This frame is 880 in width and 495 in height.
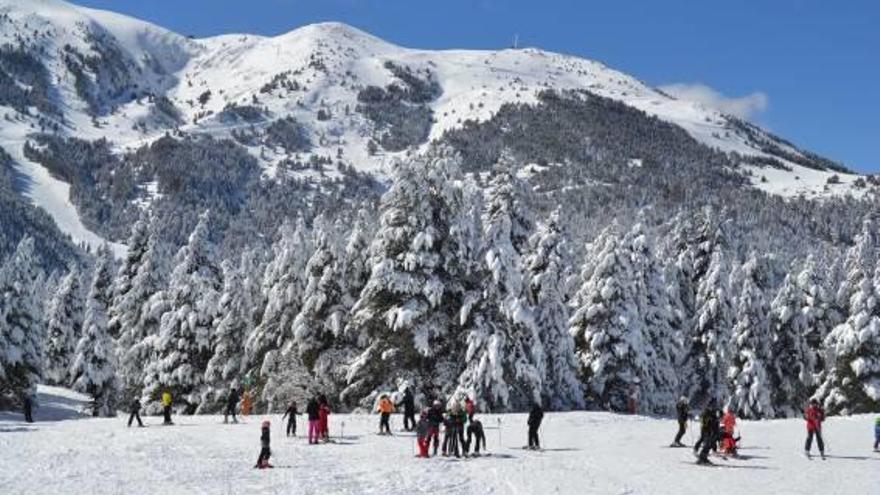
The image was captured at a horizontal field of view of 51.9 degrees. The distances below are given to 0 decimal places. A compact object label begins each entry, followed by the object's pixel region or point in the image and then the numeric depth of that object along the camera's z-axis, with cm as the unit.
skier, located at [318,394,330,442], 3180
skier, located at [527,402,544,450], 2945
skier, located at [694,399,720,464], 2822
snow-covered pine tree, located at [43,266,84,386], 6619
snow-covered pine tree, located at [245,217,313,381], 4566
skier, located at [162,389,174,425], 3653
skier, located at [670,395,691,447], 3170
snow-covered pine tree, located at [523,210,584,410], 4103
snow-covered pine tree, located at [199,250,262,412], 4834
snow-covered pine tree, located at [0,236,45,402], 4891
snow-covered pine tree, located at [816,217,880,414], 4653
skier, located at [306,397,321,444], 3122
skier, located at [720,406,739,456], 3025
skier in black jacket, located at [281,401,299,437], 3306
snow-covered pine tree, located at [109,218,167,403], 5459
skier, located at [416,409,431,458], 2847
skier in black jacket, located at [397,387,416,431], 3388
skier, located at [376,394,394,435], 3275
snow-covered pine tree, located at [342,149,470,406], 3741
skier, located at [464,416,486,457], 2859
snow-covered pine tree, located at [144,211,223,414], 4888
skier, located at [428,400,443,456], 2866
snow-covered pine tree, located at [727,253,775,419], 4953
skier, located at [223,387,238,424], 3666
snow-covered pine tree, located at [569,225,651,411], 4388
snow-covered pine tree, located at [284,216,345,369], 4219
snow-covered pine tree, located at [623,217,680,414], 4628
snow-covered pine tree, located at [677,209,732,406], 5103
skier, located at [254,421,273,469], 2652
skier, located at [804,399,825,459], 3030
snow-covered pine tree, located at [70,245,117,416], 5294
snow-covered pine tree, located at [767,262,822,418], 5150
